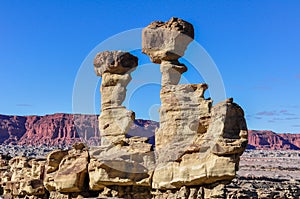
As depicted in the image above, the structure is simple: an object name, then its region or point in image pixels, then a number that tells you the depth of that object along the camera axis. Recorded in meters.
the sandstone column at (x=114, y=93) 21.98
